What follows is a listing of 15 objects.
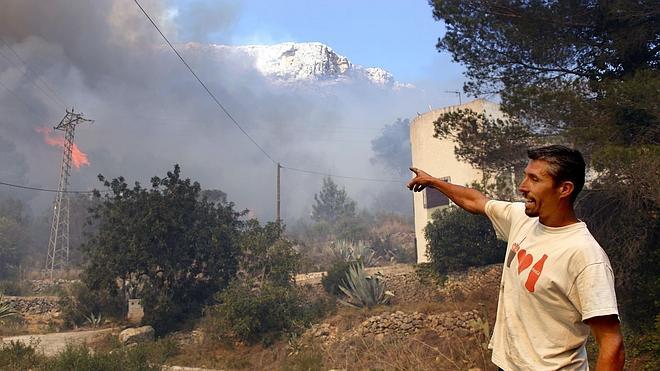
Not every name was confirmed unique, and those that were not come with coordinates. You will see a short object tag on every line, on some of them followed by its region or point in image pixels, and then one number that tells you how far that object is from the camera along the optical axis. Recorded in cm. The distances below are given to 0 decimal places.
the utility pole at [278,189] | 2912
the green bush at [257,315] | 1222
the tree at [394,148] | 7331
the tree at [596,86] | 775
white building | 1811
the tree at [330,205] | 5697
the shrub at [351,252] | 2234
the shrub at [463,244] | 1452
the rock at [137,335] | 1327
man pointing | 166
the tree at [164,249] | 1538
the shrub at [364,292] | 1404
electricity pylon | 3469
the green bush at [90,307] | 1780
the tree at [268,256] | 1552
